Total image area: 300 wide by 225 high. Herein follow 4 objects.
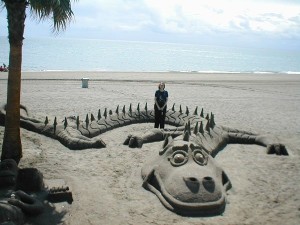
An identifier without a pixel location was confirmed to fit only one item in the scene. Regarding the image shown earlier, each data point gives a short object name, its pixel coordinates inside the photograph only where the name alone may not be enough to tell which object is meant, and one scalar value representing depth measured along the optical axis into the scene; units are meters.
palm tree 9.25
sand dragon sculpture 7.51
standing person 13.37
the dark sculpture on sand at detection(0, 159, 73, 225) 6.50
